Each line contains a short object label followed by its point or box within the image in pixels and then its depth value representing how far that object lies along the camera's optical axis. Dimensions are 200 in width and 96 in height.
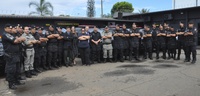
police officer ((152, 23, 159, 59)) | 7.10
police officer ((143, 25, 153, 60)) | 6.99
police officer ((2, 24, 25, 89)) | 4.03
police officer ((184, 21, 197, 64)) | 6.19
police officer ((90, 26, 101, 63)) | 6.37
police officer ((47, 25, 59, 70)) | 5.63
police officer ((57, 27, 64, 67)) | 5.87
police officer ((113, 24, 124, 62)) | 6.57
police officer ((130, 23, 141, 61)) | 6.80
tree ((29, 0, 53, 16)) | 17.02
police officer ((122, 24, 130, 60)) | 6.72
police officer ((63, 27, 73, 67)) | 5.98
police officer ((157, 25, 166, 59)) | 7.07
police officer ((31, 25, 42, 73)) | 5.24
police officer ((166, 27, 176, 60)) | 6.92
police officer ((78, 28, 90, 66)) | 6.15
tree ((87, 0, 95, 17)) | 26.94
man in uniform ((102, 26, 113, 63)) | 6.52
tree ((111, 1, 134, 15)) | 36.00
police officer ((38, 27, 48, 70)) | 5.35
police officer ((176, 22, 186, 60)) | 6.61
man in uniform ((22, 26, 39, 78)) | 4.88
